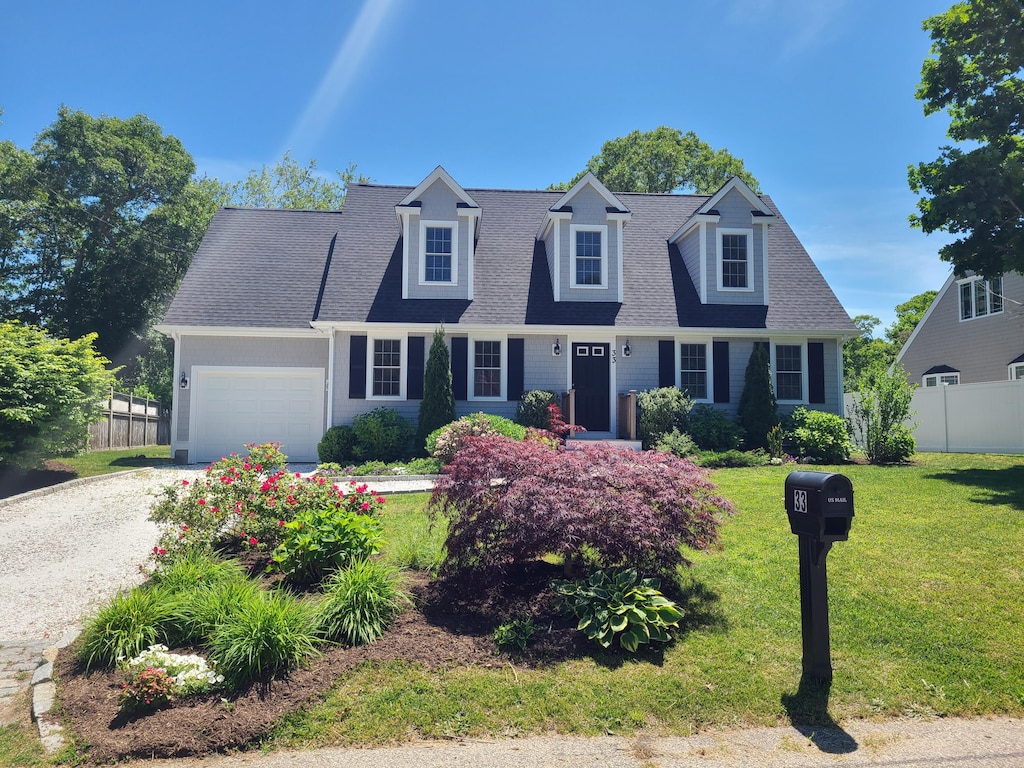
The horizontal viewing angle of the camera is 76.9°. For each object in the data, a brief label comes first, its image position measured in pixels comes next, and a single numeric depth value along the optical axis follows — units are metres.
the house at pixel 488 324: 16.19
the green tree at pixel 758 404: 15.73
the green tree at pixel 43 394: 11.64
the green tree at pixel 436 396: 15.17
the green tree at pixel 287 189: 35.62
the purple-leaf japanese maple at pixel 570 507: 5.05
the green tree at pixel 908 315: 43.62
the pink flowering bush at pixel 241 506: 6.18
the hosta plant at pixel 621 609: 4.48
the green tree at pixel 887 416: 13.82
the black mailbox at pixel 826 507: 3.99
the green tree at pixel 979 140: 12.52
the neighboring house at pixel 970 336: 20.78
